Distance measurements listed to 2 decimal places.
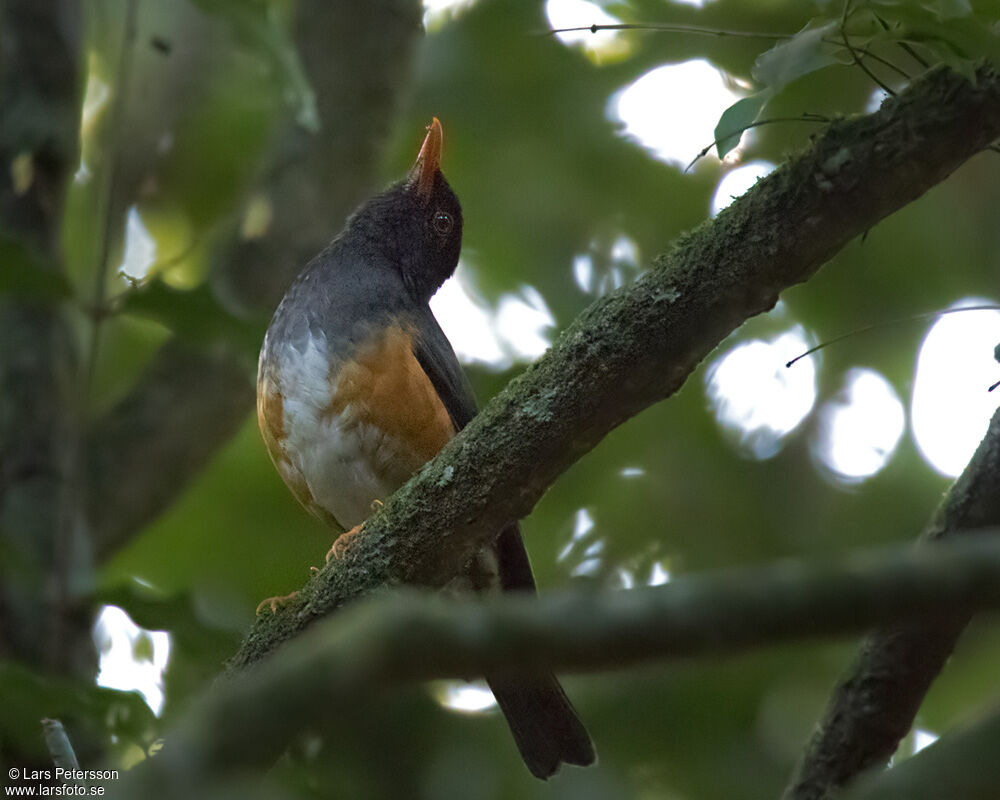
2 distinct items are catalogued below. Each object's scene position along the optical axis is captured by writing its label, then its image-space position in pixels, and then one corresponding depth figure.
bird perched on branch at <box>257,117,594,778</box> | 9.35
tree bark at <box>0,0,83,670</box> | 9.45
